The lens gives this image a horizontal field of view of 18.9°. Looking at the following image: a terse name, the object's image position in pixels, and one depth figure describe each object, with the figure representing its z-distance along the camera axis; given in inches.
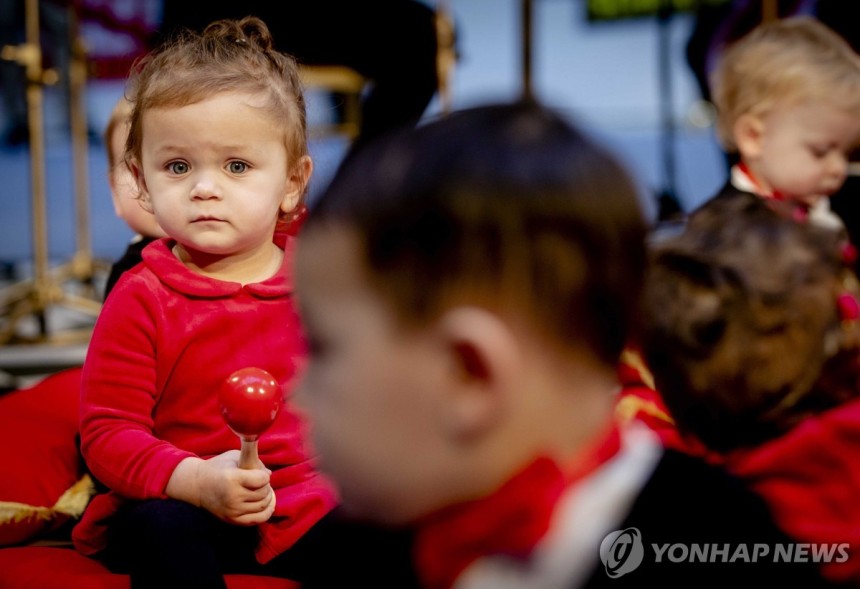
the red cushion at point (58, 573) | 73.7
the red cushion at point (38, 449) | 82.2
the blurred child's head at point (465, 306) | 62.3
